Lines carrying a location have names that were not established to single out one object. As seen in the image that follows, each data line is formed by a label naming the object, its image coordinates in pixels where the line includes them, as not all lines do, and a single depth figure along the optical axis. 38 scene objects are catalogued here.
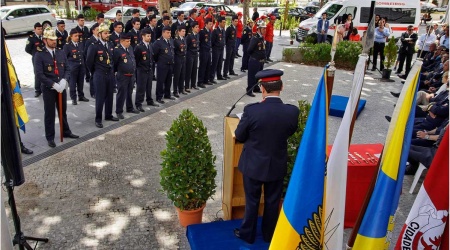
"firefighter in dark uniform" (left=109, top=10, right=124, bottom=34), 10.63
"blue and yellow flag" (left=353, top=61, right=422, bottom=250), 2.72
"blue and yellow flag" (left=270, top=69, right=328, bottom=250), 2.86
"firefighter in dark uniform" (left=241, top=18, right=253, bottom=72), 11.81
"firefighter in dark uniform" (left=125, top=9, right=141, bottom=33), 12.38
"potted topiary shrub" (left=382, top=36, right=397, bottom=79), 11.77
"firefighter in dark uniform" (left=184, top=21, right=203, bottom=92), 9.57
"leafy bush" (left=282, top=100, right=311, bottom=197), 4.24
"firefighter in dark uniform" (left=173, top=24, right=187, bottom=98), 8.99
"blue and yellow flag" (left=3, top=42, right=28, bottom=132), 4.09
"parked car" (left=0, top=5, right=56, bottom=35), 17.62
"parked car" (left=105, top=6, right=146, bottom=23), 20.61
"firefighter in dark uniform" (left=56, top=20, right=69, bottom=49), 9.27
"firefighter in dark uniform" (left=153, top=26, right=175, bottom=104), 8.55
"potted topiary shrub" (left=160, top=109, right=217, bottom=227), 4.18
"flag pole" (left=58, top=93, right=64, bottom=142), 6.55
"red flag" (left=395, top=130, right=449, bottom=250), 2.52
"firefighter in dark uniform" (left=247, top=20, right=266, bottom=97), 9.24
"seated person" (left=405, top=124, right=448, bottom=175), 5.31
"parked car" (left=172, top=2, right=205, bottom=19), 26.10
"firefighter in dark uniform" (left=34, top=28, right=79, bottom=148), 6.30
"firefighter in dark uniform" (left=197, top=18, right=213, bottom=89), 10.20
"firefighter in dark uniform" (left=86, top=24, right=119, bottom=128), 7.39
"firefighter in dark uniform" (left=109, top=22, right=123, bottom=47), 8.73
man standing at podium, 3.56
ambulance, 17.45
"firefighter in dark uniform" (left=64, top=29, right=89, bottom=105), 8.41
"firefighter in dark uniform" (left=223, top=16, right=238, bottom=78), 11.43
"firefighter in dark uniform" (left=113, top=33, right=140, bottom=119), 7.51
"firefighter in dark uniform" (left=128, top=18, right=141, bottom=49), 9.36
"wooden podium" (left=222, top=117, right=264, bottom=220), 4.31
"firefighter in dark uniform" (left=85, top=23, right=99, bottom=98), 7.76
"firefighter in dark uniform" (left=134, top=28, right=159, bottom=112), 8.06
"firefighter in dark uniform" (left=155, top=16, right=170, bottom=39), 11.90
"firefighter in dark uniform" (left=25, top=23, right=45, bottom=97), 8.29
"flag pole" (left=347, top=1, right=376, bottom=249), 3.00
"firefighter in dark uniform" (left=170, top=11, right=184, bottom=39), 11.14
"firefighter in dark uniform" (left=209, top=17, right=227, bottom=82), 10.61
